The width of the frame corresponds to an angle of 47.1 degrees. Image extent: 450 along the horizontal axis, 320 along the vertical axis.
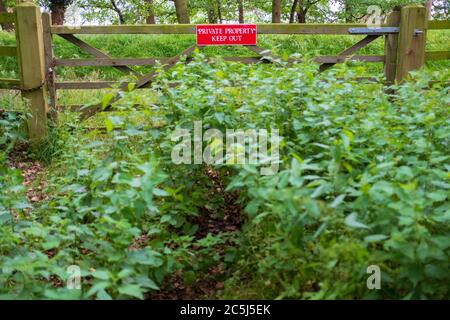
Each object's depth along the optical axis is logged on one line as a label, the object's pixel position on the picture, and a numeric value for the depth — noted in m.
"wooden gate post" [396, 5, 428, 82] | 7.18
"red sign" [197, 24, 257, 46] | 7.04
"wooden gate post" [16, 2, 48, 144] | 6.77
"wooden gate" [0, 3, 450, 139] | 6.84
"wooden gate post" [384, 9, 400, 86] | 7.29
